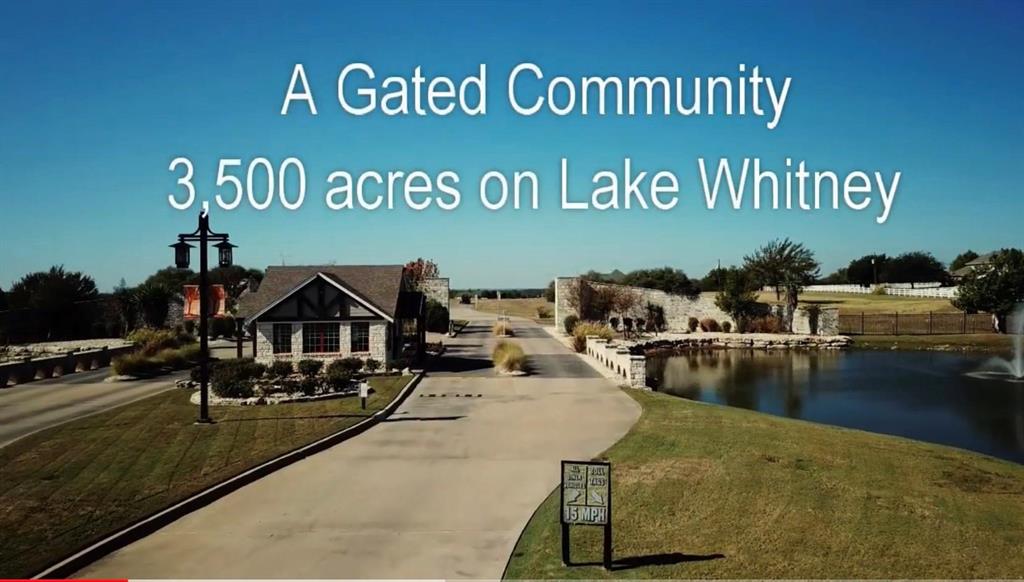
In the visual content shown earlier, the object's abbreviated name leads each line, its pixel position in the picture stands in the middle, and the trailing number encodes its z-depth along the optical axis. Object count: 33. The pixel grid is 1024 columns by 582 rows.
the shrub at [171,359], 30.92
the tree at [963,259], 114.38
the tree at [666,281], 56.28
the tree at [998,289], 50.28
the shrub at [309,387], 22.44
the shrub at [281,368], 26.09
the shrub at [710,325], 54.84
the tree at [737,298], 54.09
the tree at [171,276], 79.53
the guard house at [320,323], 28.88
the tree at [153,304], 48.47
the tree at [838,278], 123.31
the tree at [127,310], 48.88
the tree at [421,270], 62.75
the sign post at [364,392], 19.59
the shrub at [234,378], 21.75
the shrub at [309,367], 25.61
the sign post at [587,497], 8.82
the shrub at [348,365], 27.14
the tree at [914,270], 104.81
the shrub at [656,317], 55.62
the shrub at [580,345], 38.59
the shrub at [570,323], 51.00
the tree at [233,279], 59.04
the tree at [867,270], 106.44
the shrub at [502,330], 50.87
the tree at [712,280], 64.32
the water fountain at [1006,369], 31.81
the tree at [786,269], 56.34
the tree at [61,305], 46.41
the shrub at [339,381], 22.78
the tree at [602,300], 54.75
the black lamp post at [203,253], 18.11
